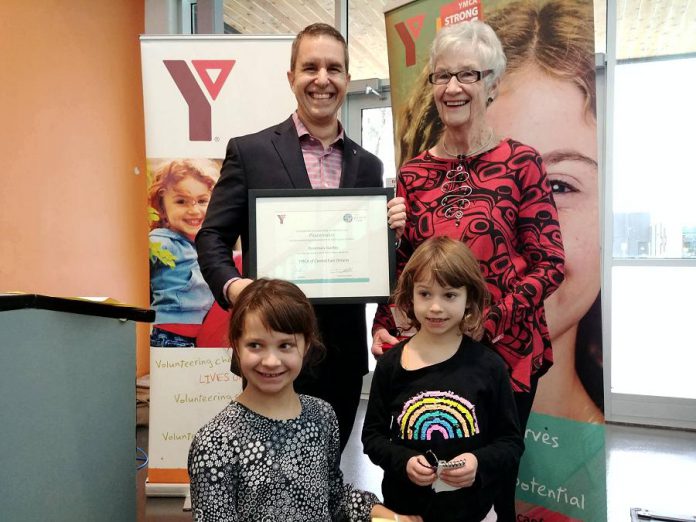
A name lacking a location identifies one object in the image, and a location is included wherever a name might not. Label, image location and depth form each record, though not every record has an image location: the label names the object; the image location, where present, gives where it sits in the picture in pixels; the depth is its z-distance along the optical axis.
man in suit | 1.89
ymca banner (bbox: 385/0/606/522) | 2.22
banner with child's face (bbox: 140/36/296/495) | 3.29
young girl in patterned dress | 1.34
